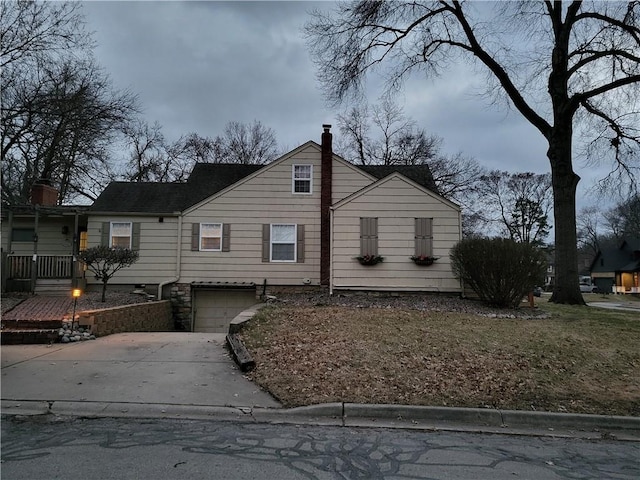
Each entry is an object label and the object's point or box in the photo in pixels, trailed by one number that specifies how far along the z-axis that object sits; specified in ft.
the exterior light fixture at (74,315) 28.02
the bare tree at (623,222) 179.63
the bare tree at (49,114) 45.88
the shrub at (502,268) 35.78
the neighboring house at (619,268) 163.73
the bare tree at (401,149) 101.76
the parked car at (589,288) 175.63
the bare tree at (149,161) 102.62
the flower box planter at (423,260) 43.37
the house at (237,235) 50.70
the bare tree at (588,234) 237.04
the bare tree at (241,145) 111.55
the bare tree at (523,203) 154.61
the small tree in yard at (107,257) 40.29
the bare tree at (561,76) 44.91
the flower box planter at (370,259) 43.68
